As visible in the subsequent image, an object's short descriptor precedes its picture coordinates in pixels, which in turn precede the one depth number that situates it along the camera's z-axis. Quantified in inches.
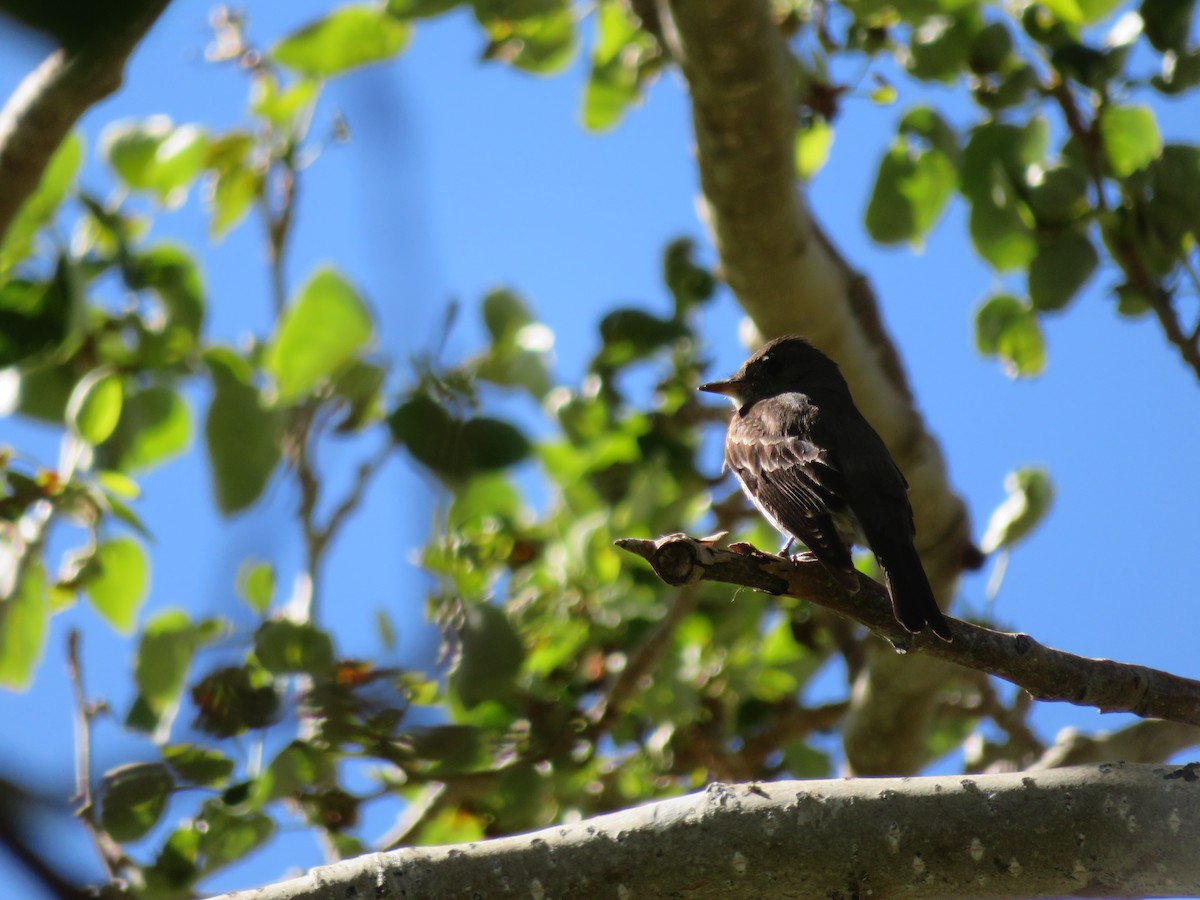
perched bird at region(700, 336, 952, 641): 269.1
